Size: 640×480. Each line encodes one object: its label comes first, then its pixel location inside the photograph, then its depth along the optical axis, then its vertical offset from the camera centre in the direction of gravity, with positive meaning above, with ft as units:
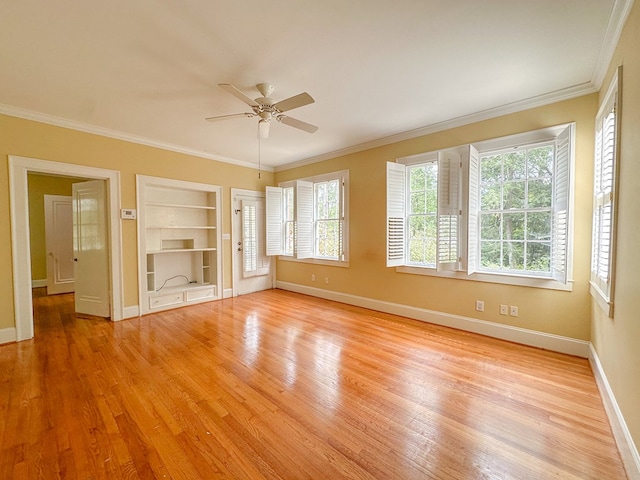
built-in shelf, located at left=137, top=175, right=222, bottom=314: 14.11 -0.58
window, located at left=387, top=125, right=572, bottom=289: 9.53 +0.89
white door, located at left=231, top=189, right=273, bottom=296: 17.74 -0.72
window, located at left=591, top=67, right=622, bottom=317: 6.27 +0.87
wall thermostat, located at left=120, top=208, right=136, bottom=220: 13.10 +0.90
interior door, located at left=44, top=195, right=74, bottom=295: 18.76 -0.72
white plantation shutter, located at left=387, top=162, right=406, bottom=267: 12.67 +0.88
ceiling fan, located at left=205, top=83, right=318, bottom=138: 7.67 +3.84
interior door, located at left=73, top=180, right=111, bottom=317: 13.05 -0.78
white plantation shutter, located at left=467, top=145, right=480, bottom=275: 10.70 +0.79
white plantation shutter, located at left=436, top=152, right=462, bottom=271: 11.11 +1.09
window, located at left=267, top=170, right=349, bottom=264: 15.97 +0.88
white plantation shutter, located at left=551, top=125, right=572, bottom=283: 8.91 +0.87
